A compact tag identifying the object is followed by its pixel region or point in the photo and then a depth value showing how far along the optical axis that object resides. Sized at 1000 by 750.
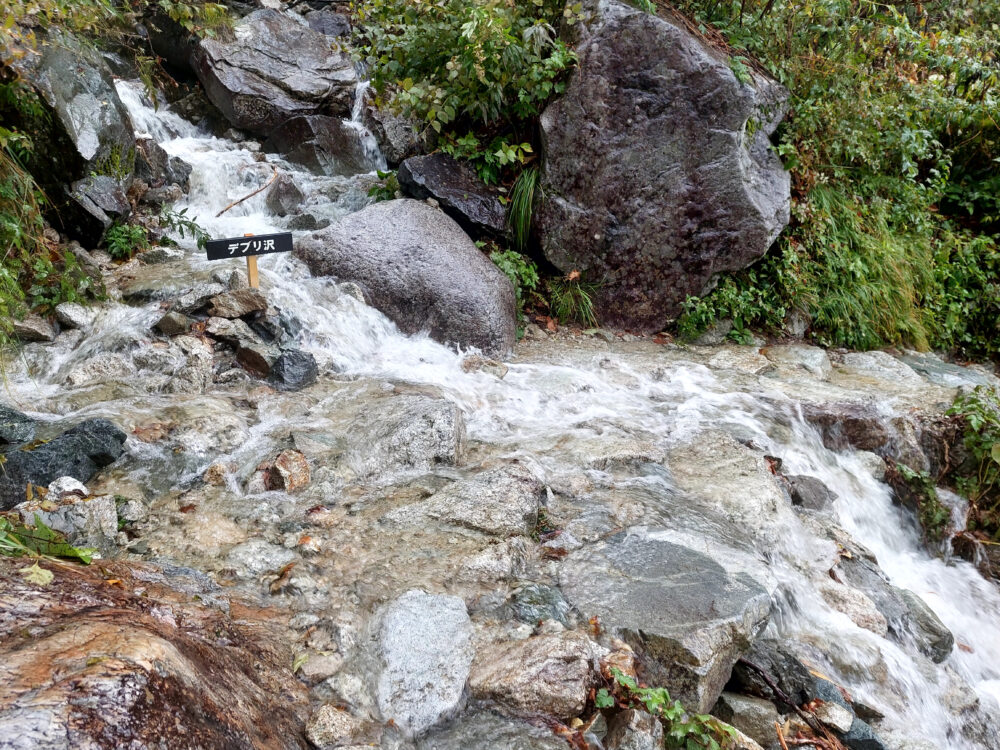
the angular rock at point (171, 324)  4.69
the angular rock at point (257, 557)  2.82
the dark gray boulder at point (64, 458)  2.97
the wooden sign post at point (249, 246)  4.50
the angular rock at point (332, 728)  2.03
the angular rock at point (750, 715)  2.45
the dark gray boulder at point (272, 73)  8.81
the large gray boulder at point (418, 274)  5.75
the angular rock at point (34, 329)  4.47
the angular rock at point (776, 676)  2.63
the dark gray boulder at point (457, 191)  6.62
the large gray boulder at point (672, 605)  2.44
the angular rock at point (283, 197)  7.38
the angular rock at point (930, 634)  3.34
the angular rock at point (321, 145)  8.69
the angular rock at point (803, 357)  6.19
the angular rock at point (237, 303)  4.92
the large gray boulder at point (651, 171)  6.45
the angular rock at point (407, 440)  3.76
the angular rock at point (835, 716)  2.52
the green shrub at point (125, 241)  5.77
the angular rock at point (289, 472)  3.46
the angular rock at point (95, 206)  5.54
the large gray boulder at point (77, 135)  5.33
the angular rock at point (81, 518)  2.69
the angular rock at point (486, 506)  3.24
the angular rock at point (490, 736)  2.13
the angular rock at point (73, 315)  4.69
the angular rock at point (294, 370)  4.62
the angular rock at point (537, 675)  2.25
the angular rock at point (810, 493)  4.24
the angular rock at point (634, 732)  2.12
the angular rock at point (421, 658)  2.23
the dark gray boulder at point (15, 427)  3.27
